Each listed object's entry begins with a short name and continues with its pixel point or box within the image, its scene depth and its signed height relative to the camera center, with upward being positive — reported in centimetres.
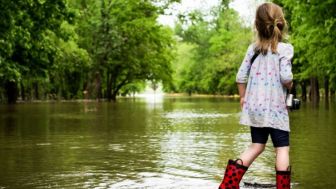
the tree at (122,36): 5731 +574
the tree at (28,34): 2412 +269
